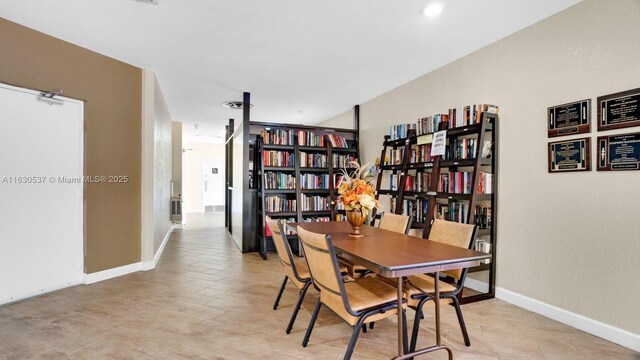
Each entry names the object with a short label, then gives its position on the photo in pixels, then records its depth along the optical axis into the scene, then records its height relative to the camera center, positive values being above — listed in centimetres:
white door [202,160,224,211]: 1163 -21
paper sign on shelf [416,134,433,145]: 367 +50
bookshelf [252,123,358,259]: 502 +10
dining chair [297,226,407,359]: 174 -75
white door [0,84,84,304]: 301 -17
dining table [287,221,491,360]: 169 -48
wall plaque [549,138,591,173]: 251 +22
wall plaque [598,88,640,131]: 221 +54
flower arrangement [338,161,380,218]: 249 -14
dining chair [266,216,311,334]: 241 -73
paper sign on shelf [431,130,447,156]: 341 +42
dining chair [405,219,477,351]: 211 -79
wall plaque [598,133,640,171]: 221 +22
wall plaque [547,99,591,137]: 251 +54
